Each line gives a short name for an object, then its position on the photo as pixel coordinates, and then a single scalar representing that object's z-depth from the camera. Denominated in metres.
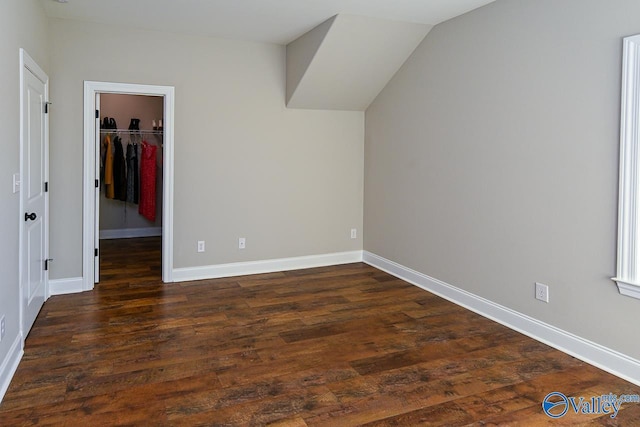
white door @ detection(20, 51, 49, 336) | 3.17
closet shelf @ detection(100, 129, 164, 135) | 6.90
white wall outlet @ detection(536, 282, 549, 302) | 3.36
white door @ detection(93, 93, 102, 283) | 4.54
